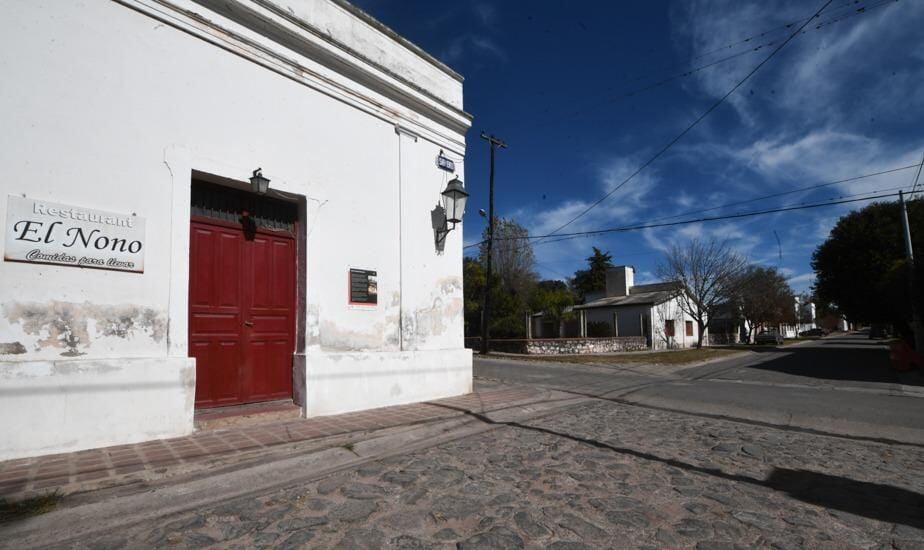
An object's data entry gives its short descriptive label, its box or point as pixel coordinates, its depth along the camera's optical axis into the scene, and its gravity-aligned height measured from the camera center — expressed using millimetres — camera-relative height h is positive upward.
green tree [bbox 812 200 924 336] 20709 +2180
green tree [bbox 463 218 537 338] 25734 +1420
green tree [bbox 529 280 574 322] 25953 +300
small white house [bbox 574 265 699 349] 29859 -844
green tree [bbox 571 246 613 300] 50531 +3410
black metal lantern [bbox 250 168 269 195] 5402 +1499
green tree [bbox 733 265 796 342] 34828 +664
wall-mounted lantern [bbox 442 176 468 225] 7742 +1846
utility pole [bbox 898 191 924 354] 15383 -102
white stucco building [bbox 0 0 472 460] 4066 +1044
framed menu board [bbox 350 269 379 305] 6438 +312
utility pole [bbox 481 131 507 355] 20422 +2852
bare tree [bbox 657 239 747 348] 28562 +1082
